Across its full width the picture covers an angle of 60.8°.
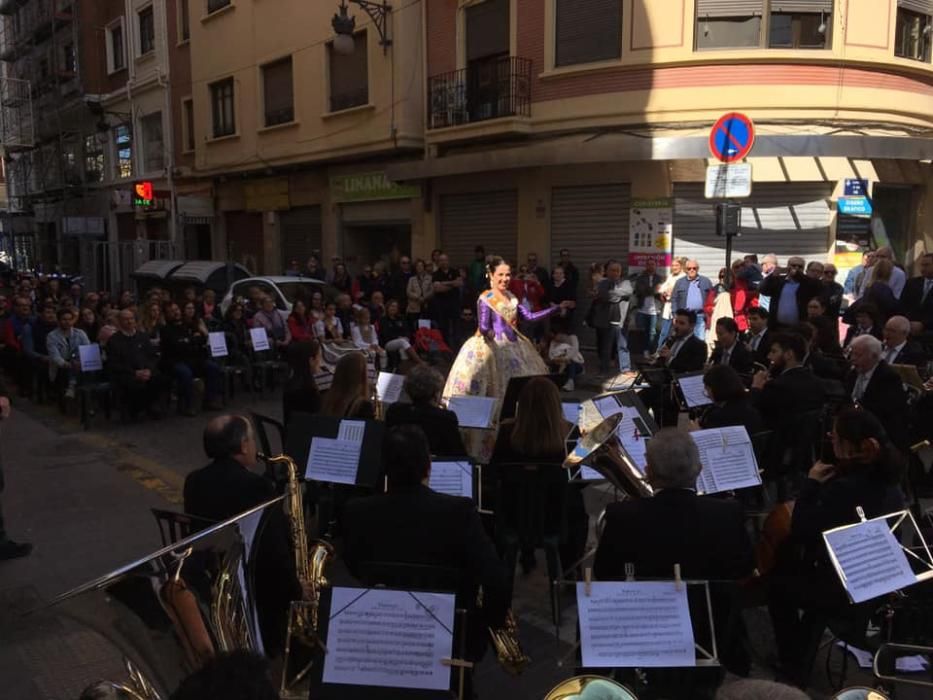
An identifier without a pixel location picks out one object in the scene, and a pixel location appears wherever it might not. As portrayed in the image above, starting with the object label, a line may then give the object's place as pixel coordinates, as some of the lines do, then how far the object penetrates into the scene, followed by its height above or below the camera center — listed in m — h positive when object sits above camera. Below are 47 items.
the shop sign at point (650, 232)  13.60 +0.05
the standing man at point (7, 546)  5.38 -2.10
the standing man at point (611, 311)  12.22 -1.16
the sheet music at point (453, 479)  4.20 -1.28
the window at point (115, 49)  28.23 +6.63
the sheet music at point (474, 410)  5.55 -1.22
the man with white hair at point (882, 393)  5.47 -1.09
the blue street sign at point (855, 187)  13.05 +0.77
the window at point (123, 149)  28.06 +3.09
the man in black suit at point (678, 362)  7.29 -1.18
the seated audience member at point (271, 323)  11.29 -1.23
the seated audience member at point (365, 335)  10.77 -1.35
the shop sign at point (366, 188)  17.88 +1.11
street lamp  16.55 +4.44
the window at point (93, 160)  30.34 +2.92
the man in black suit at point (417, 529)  3.00 -1.11
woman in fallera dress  7.43 -1.10
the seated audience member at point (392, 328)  11.96 -1.39
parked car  12.90 -0.88
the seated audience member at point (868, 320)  7.71 -0.83
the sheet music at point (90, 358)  9.31 -1.42
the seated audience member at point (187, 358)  9.95 -1.54
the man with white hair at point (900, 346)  6.58 -0.93
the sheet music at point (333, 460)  4.67 -1.31
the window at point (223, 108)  22.94 +3.70
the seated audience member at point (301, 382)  5.91 -1.10
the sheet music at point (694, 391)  6.27 -1.22
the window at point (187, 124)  24.73 +3.48
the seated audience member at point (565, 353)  9.88 -1.49
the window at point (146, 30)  26.09 +6.76
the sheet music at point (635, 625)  2.61 -1.29
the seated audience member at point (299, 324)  11.17 -1.24
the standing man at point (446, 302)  13.81 -1.15
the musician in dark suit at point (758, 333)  7.29 -0.94
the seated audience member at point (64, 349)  9.78 -1.39
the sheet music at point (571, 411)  5.38 -1.19
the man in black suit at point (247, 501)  3.18 -1.16
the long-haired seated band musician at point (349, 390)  5.26 -1.04
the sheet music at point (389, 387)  6.34 -1.20
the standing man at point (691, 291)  11.87 -0.84
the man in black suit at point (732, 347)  7.13 -1.02
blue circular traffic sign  10.23 +1.27
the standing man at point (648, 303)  12.41 -1.06
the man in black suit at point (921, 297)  8.55 -0.68
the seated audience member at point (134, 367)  9.39 -1.54
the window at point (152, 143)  26.59 +3.12
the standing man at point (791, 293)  9.81 -0.73
